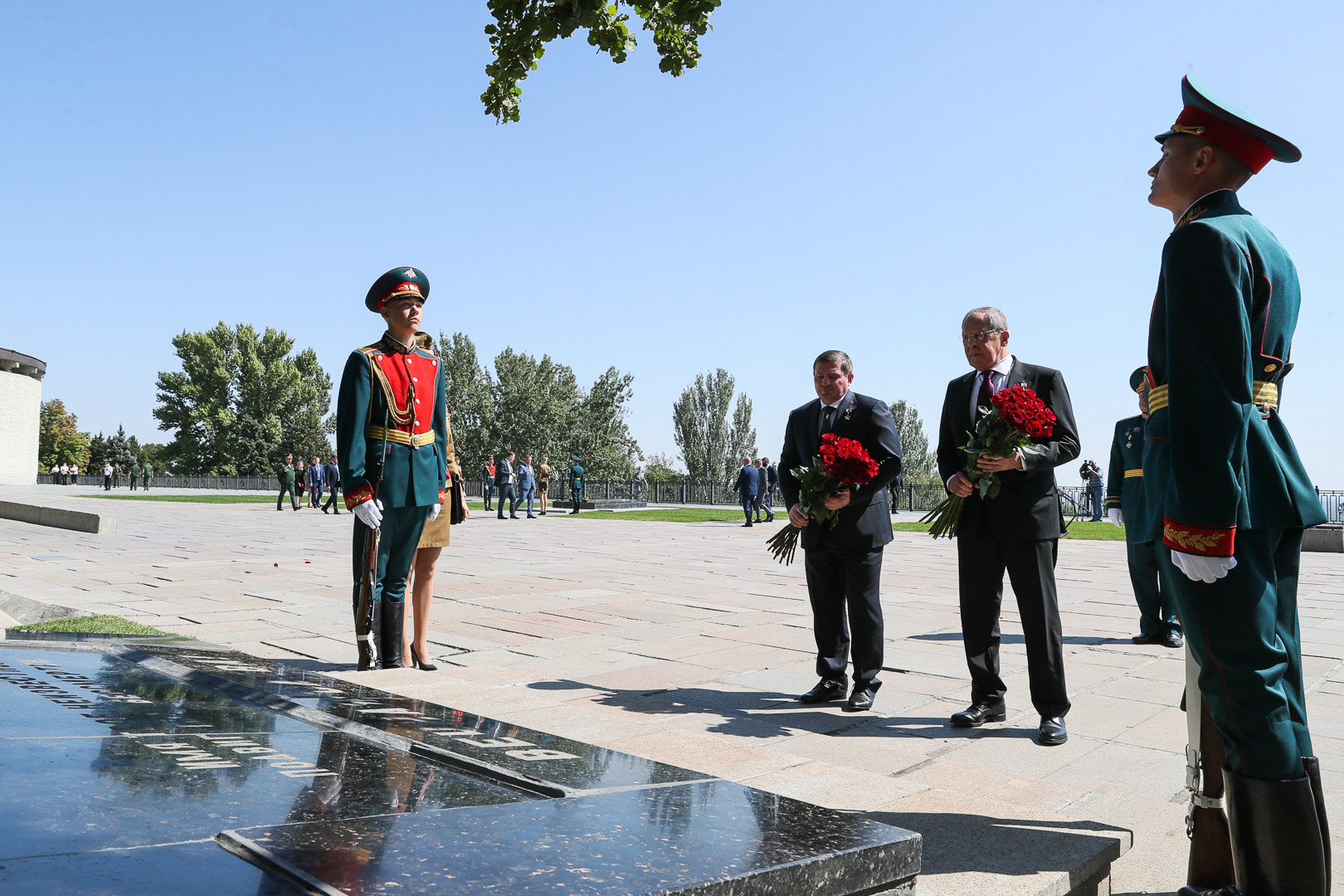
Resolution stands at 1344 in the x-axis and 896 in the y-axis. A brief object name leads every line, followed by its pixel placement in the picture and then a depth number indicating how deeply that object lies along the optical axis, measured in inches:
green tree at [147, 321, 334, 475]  3009.4
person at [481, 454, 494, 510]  1249.6
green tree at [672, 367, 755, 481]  2484.0
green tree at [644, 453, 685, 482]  2792.8
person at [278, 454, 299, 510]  1182.3
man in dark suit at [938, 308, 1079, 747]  162.9
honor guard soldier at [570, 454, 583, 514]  1162.1
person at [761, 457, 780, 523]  1014.9
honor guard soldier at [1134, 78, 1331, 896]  88.0
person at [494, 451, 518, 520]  1034.1
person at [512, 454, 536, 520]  1058.7
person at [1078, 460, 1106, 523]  1095.0
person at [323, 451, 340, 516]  1115.3
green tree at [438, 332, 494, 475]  2338.8
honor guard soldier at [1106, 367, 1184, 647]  254.1
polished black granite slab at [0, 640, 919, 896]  67.6
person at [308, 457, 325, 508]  1349.7
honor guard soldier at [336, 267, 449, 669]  189.5
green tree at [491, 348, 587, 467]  2327.8
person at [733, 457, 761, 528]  941.2
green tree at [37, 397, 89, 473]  3639.3
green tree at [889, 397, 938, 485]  2672.2
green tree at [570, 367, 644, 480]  2379.4
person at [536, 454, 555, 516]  1173.7
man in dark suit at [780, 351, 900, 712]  185.9
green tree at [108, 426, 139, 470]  3499.0
